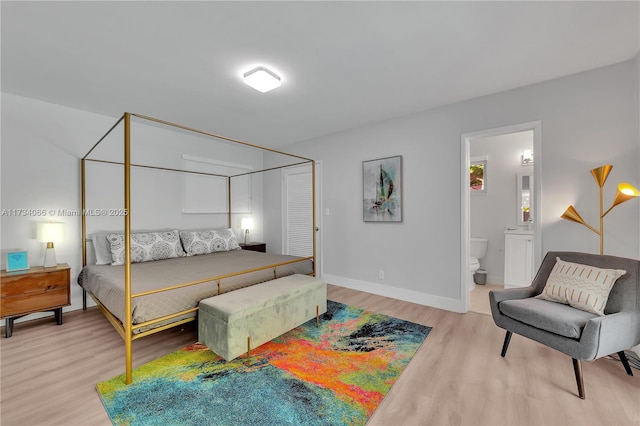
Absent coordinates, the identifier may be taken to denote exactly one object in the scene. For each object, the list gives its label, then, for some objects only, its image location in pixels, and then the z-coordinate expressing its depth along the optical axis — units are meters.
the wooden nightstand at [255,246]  4.69
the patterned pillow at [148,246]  3.14
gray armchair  1.67
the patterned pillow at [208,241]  3.80
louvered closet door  4.77
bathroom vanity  3.75
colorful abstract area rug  1.60
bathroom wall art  4.50
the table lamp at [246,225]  4.90
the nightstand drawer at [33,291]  2.55
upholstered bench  2.00
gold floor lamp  2.04
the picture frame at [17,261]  2.65
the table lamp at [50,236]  2.81
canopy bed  1.92
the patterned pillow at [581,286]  1.89
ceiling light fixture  2.36
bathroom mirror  4.11
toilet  4.33
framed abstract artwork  3.69
